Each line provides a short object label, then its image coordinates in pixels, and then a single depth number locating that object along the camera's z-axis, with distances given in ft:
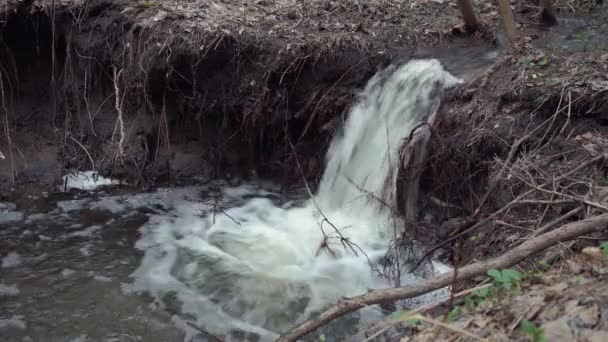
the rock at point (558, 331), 7.14
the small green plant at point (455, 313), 8.84
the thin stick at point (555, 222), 11.02
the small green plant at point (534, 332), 6.90
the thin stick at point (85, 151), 22.33
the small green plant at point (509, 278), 8.94
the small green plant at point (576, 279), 8.33
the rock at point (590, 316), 7.18
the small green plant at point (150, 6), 21.57
